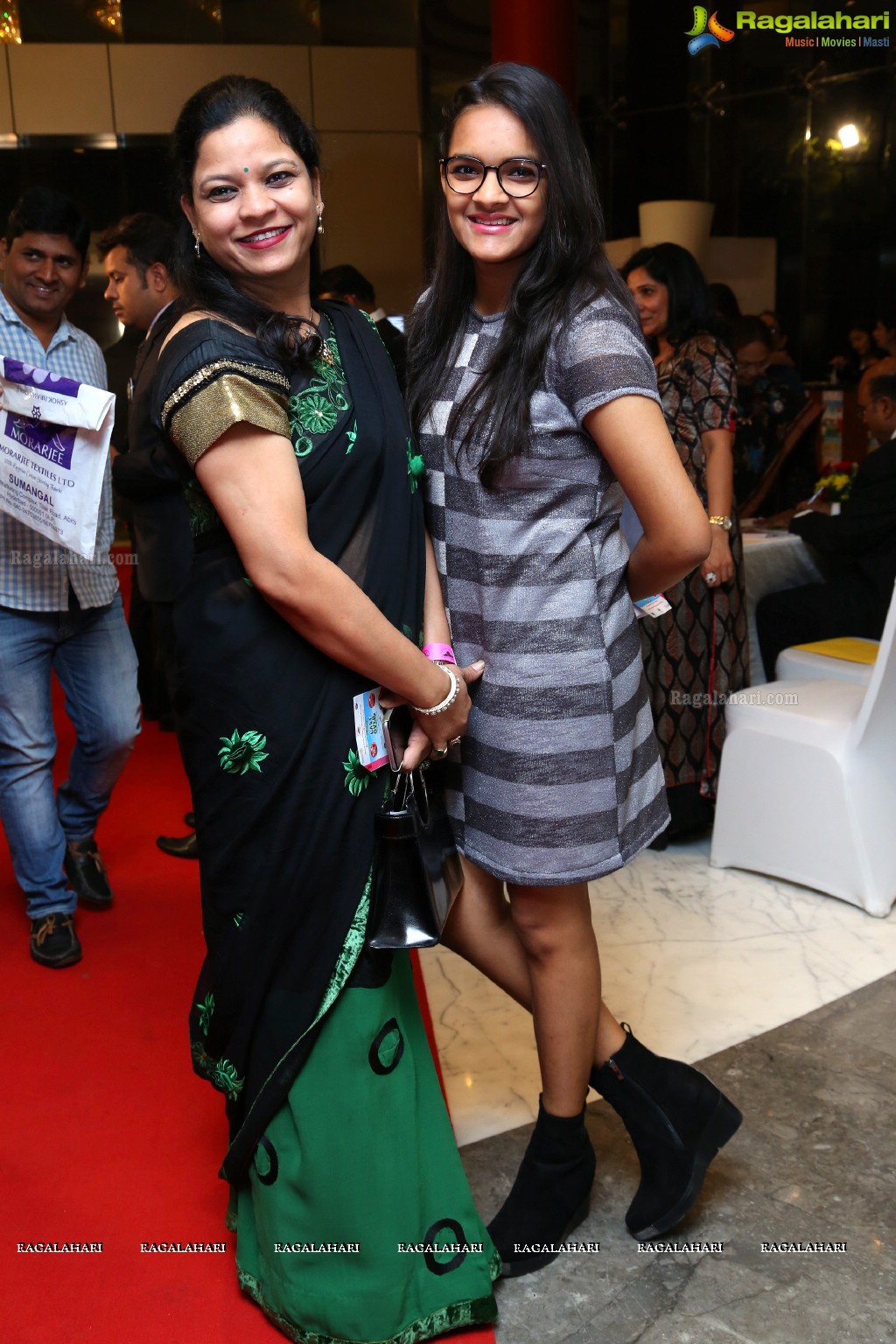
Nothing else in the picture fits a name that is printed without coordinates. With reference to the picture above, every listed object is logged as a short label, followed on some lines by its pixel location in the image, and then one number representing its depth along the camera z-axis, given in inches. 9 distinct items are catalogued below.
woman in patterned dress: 122.1
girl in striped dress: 57.2
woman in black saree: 53.7
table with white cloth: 152.7
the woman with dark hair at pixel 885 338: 272.4
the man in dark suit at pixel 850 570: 144.9
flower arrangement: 163.9
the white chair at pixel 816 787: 112.2
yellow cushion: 135.2
